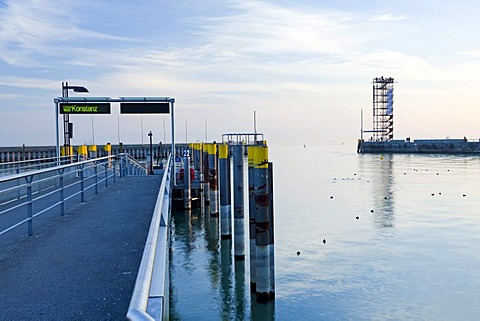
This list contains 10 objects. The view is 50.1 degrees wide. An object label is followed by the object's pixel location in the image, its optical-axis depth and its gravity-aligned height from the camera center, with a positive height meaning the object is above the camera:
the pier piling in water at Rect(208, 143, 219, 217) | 26.34 -2.00
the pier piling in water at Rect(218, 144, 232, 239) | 21.25 -2.27
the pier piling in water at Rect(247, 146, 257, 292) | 12.97 -2.02
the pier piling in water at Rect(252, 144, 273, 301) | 12.29 -1.96
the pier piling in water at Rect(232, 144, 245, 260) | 17.33 -2.37
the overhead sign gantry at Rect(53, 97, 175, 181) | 21.44 +1.59
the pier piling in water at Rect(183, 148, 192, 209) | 27.21 -2.67
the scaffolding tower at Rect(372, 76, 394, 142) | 114.25 +9.08
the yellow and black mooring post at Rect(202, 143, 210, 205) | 28.72 -2.04
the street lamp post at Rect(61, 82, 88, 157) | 25.03 +0.96
